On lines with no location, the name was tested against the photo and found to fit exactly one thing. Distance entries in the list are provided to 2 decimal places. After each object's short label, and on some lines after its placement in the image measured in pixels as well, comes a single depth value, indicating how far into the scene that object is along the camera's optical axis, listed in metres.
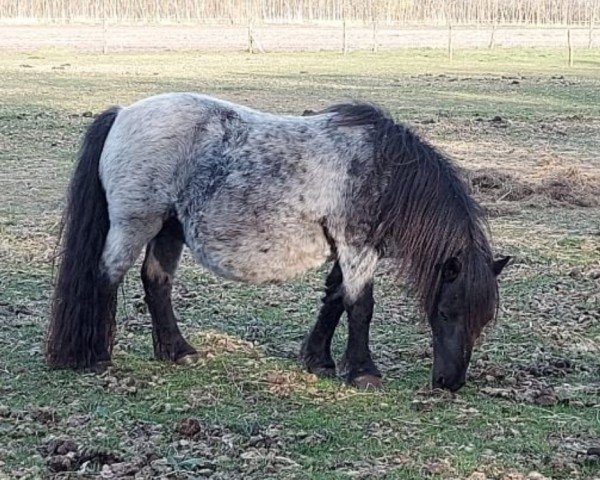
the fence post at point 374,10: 54.87
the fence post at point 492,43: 45.72
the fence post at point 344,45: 41.12
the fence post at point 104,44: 39.97
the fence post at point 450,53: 39.74
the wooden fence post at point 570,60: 36.27
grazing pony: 5.21
